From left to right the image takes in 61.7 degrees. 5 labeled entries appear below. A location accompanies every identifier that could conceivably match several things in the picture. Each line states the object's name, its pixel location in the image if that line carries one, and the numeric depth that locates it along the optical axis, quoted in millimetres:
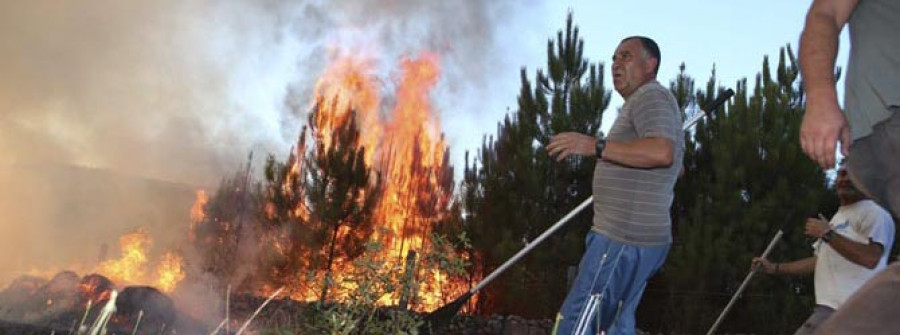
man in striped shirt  2822
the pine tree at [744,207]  9680
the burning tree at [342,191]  14227
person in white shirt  3551
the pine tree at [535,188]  11086
